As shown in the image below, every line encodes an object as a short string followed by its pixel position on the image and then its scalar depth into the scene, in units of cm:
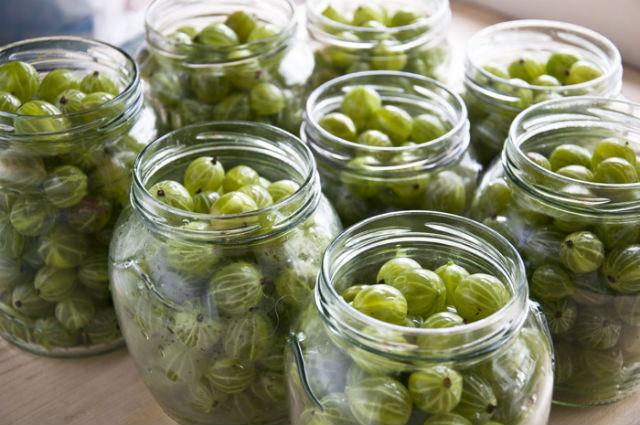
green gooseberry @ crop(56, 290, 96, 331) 64
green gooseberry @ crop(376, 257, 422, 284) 56
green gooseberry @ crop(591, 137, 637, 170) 61
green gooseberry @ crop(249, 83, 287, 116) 68
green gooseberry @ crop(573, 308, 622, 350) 60
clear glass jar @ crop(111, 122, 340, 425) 58
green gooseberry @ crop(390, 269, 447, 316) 55
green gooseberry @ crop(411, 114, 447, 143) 66
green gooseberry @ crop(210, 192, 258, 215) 58
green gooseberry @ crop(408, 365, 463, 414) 52
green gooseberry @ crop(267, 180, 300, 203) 60
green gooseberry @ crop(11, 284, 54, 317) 64
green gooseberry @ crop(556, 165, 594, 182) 61
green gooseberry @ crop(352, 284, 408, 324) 54
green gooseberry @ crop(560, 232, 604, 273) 59
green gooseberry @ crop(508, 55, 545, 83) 70
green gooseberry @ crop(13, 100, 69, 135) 61
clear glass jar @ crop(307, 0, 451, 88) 71
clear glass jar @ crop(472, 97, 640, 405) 59
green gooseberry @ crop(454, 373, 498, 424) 53
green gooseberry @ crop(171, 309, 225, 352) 58
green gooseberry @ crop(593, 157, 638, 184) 60
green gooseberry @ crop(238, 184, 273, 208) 59
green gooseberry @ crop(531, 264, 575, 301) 59
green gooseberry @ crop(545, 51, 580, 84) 70
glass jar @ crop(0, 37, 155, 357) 62
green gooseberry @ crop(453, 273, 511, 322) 54
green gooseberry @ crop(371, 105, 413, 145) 66
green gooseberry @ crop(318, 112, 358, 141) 66
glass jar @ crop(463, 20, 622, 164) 68
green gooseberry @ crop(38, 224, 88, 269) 62
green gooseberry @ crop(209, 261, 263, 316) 57
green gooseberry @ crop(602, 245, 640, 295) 59
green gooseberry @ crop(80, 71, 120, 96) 66
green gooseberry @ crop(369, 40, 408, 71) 71
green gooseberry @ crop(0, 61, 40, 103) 65
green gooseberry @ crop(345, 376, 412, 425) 52
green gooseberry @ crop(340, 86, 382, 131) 67
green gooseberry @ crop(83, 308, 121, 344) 65
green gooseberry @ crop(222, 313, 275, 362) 58
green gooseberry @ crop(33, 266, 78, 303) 63
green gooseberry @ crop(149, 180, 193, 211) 59
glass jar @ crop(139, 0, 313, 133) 68
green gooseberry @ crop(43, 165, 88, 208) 62
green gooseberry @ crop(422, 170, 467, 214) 65
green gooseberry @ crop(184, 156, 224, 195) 61
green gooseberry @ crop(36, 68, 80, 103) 65
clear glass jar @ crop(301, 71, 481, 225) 64
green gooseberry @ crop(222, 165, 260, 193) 61
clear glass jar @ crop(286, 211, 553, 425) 52
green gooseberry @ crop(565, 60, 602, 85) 69
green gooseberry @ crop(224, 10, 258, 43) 70
